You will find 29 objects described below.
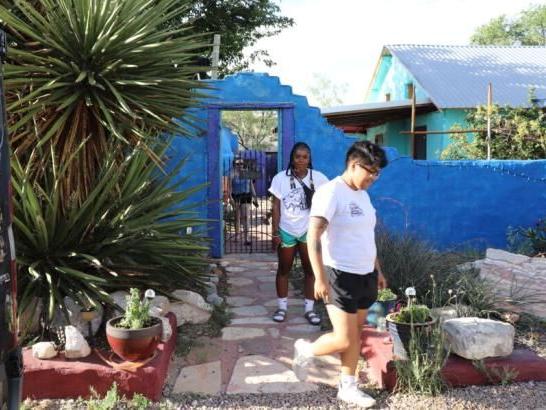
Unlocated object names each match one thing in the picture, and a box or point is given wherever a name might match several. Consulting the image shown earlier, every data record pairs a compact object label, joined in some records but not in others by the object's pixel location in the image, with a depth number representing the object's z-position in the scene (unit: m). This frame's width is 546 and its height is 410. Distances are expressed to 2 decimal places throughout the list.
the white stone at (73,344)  3.75
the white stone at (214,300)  5.46
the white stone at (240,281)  6.69
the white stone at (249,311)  5.47
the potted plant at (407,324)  3.70
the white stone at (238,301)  5.84
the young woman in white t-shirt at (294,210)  4.86
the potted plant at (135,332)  3.62
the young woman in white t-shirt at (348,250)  3.39
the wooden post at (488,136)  9.55
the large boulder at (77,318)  4.12
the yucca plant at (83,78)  4.58
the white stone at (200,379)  3.84
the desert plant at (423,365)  3.63
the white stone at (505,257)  6.76
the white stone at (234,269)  7.42
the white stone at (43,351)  3.73
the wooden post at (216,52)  9.14
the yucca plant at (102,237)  4.12
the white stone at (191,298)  4.85
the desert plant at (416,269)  5.18
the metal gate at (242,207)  9.19
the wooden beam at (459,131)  9.82
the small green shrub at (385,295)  4.61
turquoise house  15.20
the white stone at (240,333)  4.79
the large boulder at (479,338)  3.77
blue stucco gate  7.95
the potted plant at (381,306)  4.61
